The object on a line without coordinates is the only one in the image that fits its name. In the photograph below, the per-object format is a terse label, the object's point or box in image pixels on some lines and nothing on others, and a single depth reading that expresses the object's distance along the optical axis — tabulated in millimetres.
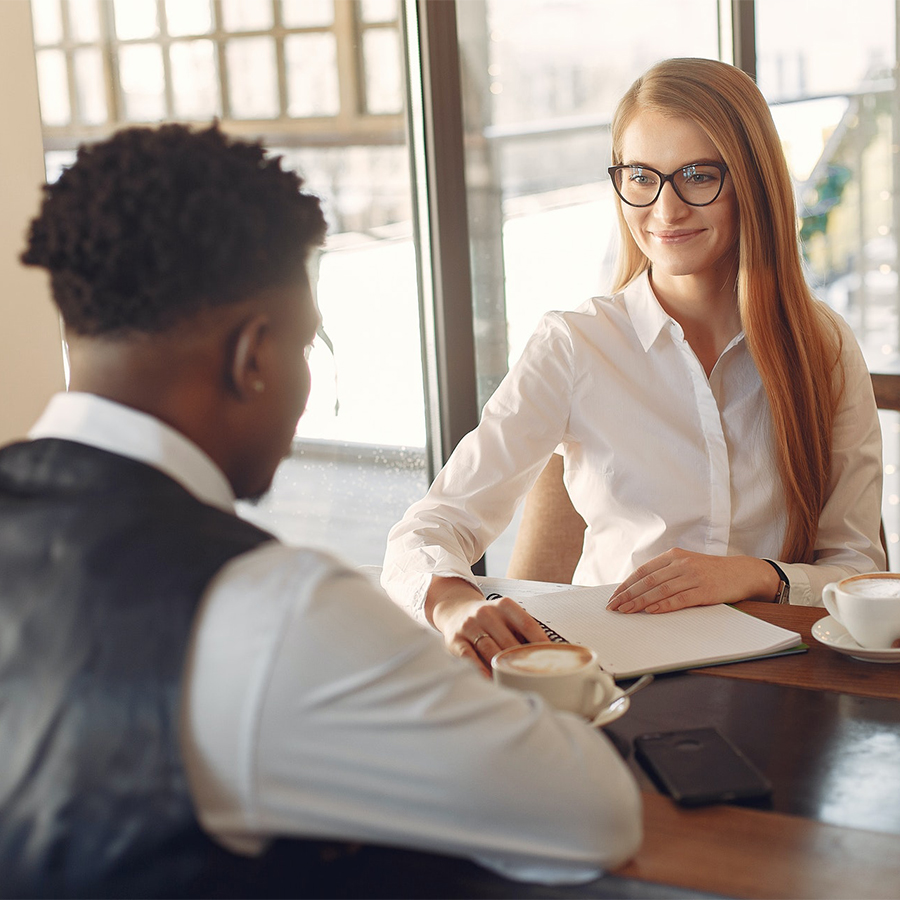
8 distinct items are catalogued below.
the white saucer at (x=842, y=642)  1146
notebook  1181
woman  1697
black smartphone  852
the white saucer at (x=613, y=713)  991
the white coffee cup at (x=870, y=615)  1149
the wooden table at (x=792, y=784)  750
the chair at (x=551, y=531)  2012
